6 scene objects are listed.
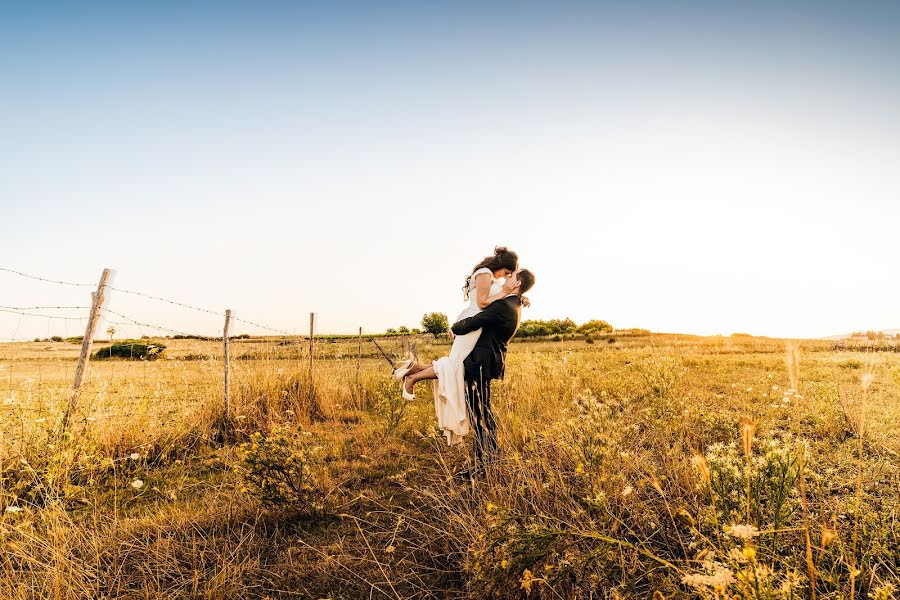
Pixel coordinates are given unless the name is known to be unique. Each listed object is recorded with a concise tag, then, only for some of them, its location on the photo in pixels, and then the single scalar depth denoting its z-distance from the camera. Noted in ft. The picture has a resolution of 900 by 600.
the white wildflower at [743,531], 4.89
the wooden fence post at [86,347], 16.66
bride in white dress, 13.97
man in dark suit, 13.92
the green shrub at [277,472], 12.66
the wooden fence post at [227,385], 22.76
